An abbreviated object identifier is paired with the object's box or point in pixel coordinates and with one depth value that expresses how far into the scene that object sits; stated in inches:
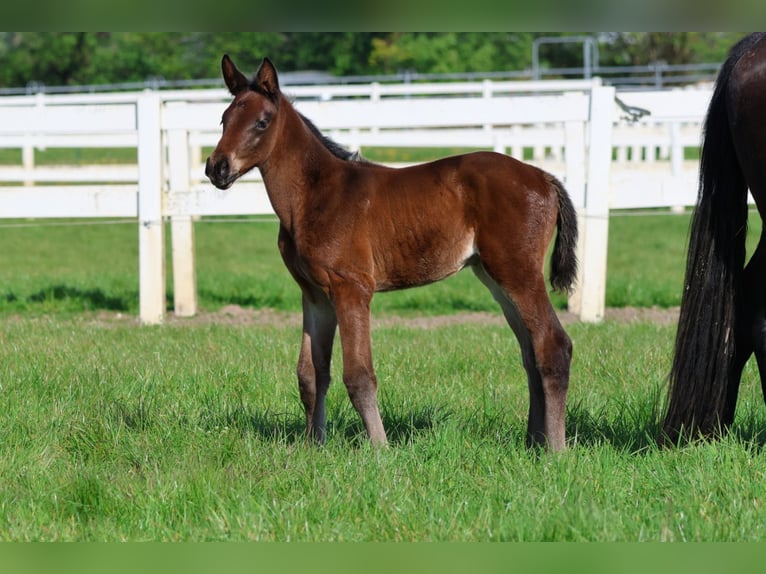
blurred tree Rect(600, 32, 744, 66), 2971.7
